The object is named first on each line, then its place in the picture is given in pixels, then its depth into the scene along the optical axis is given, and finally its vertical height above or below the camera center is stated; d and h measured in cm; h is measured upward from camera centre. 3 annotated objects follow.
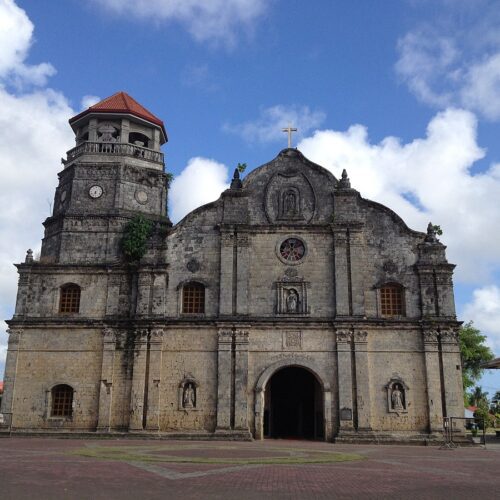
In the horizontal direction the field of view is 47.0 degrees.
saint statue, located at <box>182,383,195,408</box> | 2573 +7
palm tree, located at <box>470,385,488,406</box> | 6193 +81
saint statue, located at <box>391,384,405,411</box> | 2542 +8
